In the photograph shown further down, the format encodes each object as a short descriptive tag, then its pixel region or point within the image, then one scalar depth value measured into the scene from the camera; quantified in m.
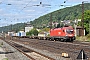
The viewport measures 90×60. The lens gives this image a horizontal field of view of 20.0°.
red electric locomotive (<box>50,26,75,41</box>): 52.50
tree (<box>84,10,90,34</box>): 105.98
